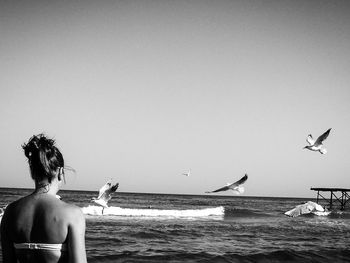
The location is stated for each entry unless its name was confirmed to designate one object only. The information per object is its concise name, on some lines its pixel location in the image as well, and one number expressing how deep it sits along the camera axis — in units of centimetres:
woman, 211
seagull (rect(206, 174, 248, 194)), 847
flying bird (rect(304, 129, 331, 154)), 1034
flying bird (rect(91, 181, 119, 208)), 940
